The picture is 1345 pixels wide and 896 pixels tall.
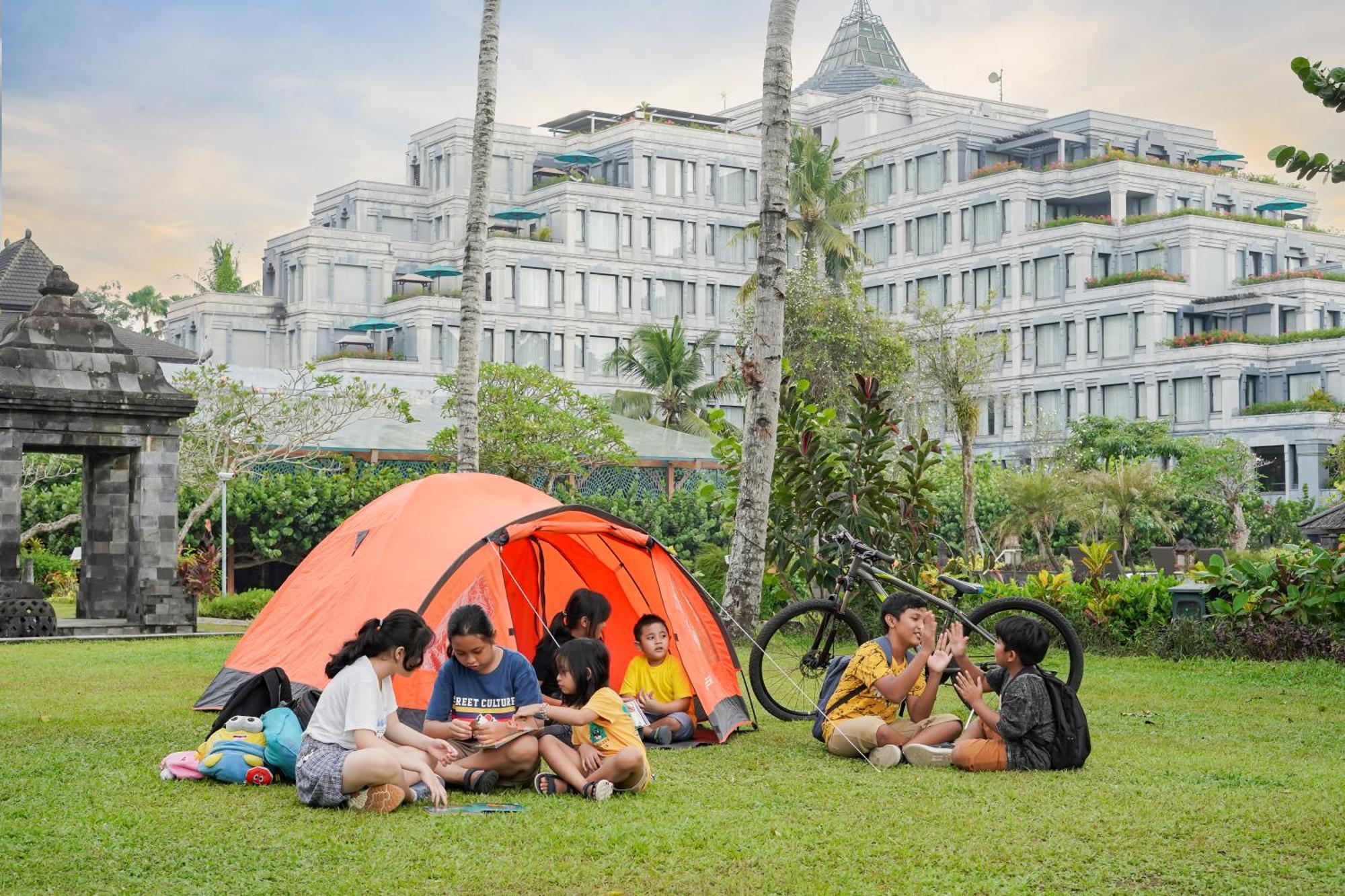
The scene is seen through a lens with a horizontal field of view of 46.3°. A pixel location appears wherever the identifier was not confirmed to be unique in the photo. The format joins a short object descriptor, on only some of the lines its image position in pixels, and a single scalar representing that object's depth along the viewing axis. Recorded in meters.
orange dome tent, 10.20
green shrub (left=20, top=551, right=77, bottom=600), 29.11
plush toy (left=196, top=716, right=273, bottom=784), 8.28
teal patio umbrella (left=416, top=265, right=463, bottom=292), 59.69
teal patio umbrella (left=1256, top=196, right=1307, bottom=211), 61.50
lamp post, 26.53
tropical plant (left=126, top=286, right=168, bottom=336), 86.88
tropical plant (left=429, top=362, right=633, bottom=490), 31.84
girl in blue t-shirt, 8.06
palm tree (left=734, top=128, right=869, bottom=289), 51.38
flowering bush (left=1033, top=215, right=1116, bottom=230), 57.09
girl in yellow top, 7.90
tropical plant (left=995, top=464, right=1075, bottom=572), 36.56
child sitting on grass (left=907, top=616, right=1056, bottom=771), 8.57
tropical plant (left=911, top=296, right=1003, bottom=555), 29.91
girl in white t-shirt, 7.50
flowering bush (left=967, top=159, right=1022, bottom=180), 59.97
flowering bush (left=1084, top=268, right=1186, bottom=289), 54.97
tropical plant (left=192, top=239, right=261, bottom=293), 73.12
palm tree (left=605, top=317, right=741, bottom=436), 50.41
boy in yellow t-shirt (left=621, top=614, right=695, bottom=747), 9.82
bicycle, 10.97
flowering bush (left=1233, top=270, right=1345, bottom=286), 54.66
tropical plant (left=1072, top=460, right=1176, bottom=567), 36.56
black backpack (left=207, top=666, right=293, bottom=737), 8.73
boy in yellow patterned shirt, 8.92
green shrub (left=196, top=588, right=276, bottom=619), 23.66
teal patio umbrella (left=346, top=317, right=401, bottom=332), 58.56
